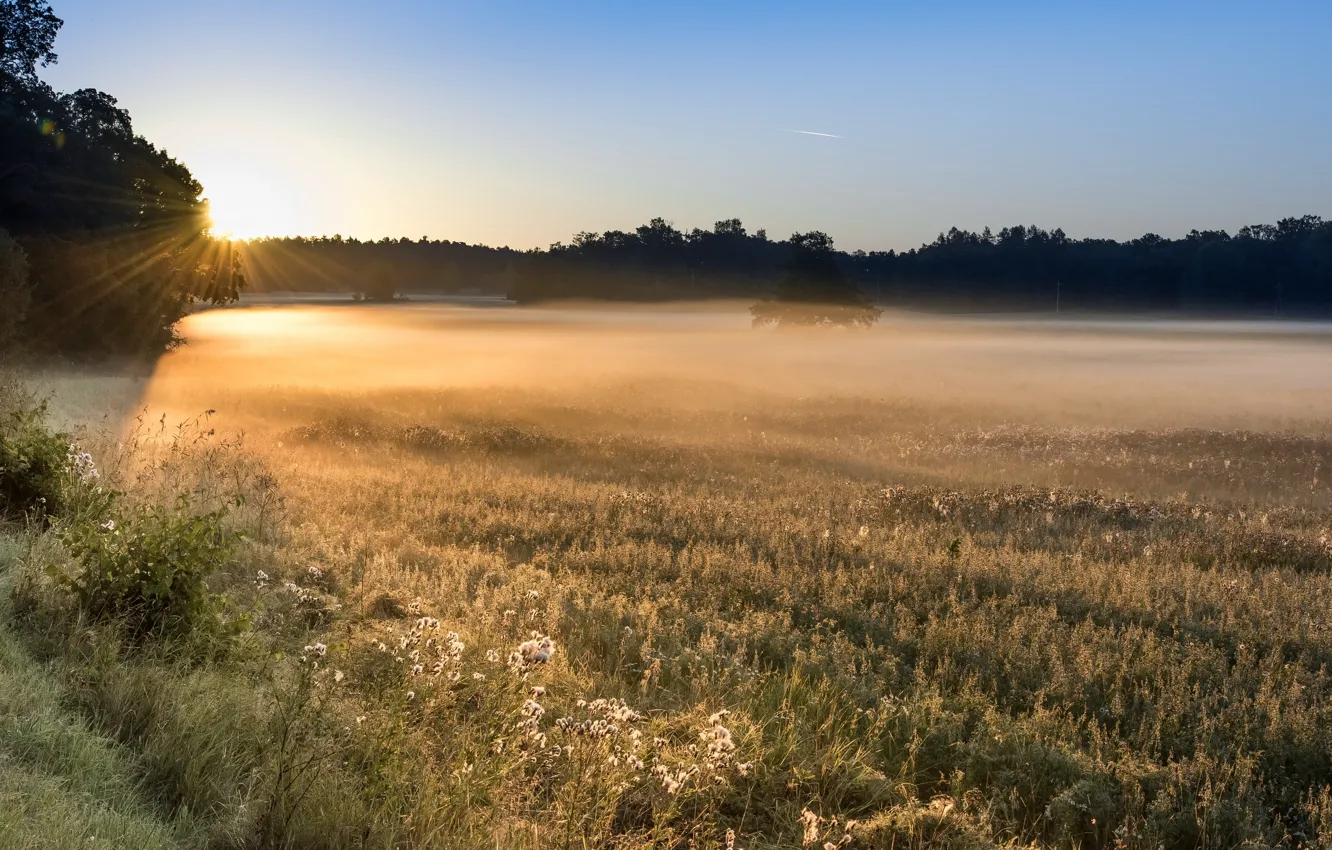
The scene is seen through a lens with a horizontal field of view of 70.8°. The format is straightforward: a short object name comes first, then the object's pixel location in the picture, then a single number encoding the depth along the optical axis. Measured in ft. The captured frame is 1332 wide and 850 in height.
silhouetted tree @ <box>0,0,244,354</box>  123.03
